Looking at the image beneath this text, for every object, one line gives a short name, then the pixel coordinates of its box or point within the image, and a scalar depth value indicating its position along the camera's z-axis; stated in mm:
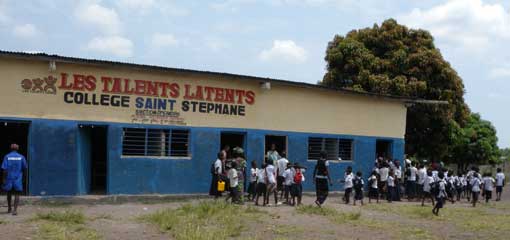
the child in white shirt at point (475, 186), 21455
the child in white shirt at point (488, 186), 23047
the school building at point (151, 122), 16203
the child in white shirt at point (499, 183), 24734
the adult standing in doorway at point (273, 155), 18906
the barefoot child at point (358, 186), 19391
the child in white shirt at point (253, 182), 17797
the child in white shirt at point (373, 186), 20547
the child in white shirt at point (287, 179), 17594
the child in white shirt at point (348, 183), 19250
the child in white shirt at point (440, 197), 16634
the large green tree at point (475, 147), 40656
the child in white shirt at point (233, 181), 16750
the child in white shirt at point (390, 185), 20922
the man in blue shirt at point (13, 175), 13531
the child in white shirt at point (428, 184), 20172
